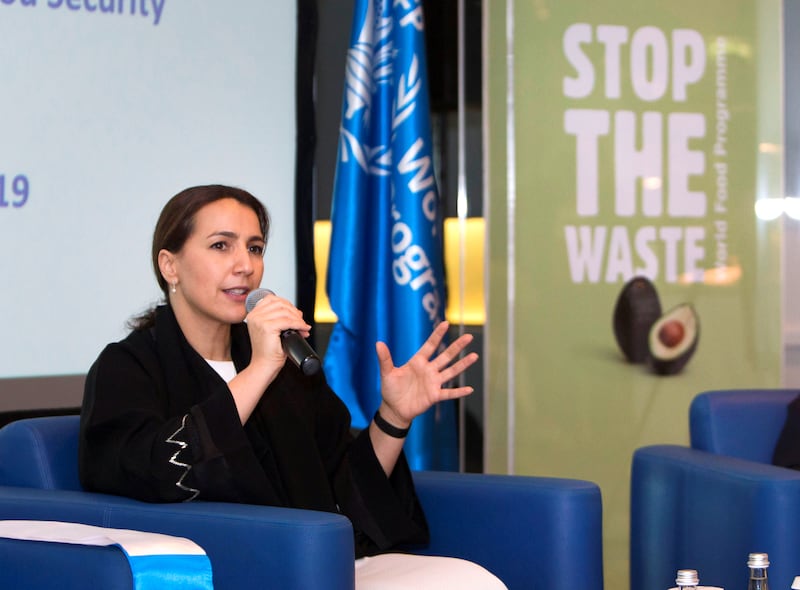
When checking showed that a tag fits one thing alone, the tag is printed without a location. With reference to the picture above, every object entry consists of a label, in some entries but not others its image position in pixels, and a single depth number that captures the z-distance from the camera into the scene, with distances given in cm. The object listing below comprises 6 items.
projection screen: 684
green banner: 838
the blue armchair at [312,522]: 387
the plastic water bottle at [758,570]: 381
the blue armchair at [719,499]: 540
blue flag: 779
